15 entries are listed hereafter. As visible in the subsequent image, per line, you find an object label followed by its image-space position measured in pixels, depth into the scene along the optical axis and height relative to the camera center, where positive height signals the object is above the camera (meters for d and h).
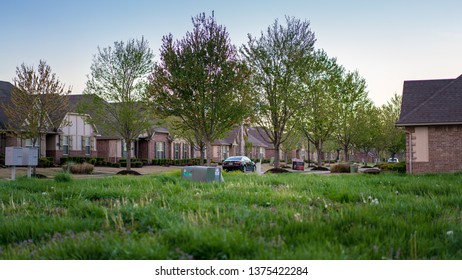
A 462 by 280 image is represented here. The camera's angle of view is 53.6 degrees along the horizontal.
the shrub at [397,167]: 28.62 -0.91
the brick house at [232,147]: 66.31 +0.83
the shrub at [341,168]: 34.88 -1.17
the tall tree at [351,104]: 45.81 +5.11
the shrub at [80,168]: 32.38 -1.15
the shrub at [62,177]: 14.03 -0.78
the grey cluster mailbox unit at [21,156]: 20.47 -0.19
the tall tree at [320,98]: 36.19 +4.63
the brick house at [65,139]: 38.34 +1.19
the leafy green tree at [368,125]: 48.21 +3.03
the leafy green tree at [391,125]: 59.16 +3.61
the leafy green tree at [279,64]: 34.81 +6.80
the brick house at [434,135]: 24.58 +1.00
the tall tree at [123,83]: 34.25 +5.20
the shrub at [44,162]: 37.84 -0.84
